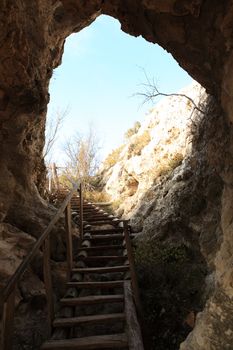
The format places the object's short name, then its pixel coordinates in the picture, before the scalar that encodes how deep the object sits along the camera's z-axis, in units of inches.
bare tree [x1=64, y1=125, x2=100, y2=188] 714.8
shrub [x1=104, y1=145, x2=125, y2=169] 741.9
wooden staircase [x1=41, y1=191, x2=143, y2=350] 137.7
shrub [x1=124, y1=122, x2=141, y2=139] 788.6
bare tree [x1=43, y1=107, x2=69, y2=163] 652.9
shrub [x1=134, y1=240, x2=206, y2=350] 156.6
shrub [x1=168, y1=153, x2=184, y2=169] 331.4
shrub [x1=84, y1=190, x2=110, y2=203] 560.6
